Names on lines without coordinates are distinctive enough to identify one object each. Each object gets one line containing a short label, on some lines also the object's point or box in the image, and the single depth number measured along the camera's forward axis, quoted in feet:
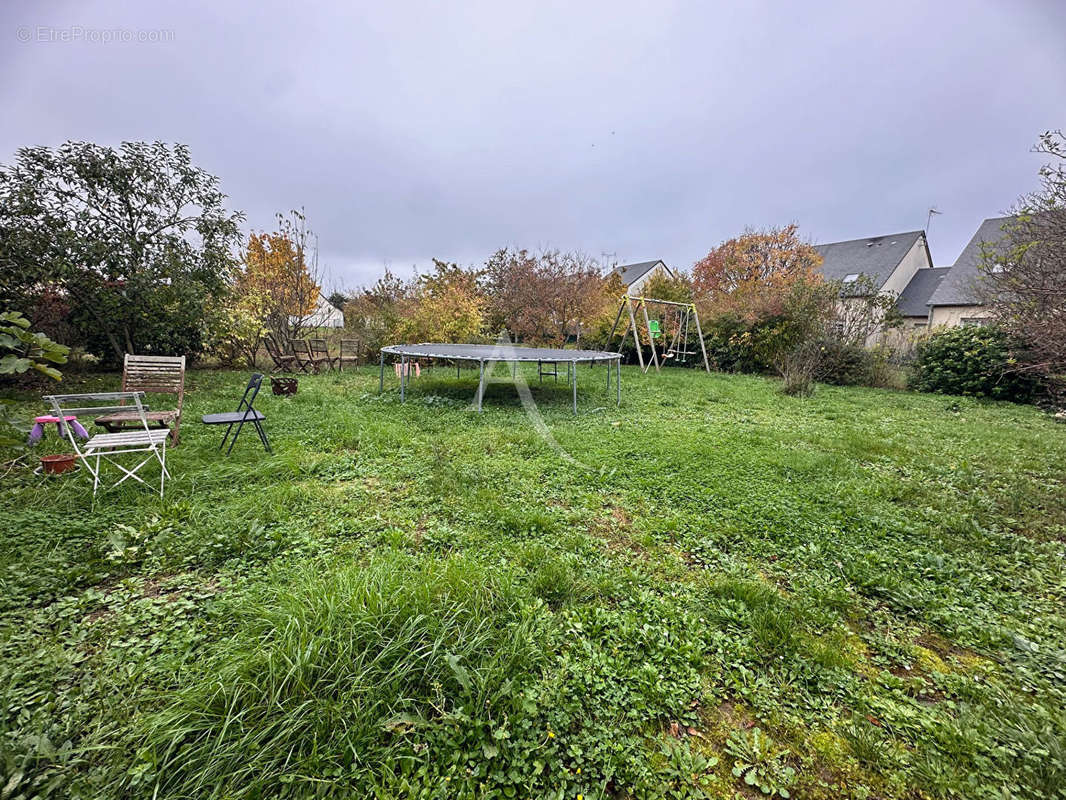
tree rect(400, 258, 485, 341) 39.78
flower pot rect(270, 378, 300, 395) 24.14
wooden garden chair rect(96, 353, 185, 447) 13.57
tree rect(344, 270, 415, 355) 40.60
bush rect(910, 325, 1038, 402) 30.09
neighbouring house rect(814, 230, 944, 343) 69.97
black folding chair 13.25
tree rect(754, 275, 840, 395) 30.40
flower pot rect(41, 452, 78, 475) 10.73
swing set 41.11
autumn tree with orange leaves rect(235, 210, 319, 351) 33.12
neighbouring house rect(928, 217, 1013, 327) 56.85
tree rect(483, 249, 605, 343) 51.24
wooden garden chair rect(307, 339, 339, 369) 36.78
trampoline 22.17
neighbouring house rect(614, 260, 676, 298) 106.32
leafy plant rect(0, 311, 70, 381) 3.60
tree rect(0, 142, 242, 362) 20.56
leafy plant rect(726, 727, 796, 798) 4.43
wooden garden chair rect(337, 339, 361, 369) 39.27
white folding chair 10.03
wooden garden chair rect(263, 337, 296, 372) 34.14
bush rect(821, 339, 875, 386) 36.24
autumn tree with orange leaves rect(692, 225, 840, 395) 34.53
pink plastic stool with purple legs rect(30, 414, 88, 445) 10.60
